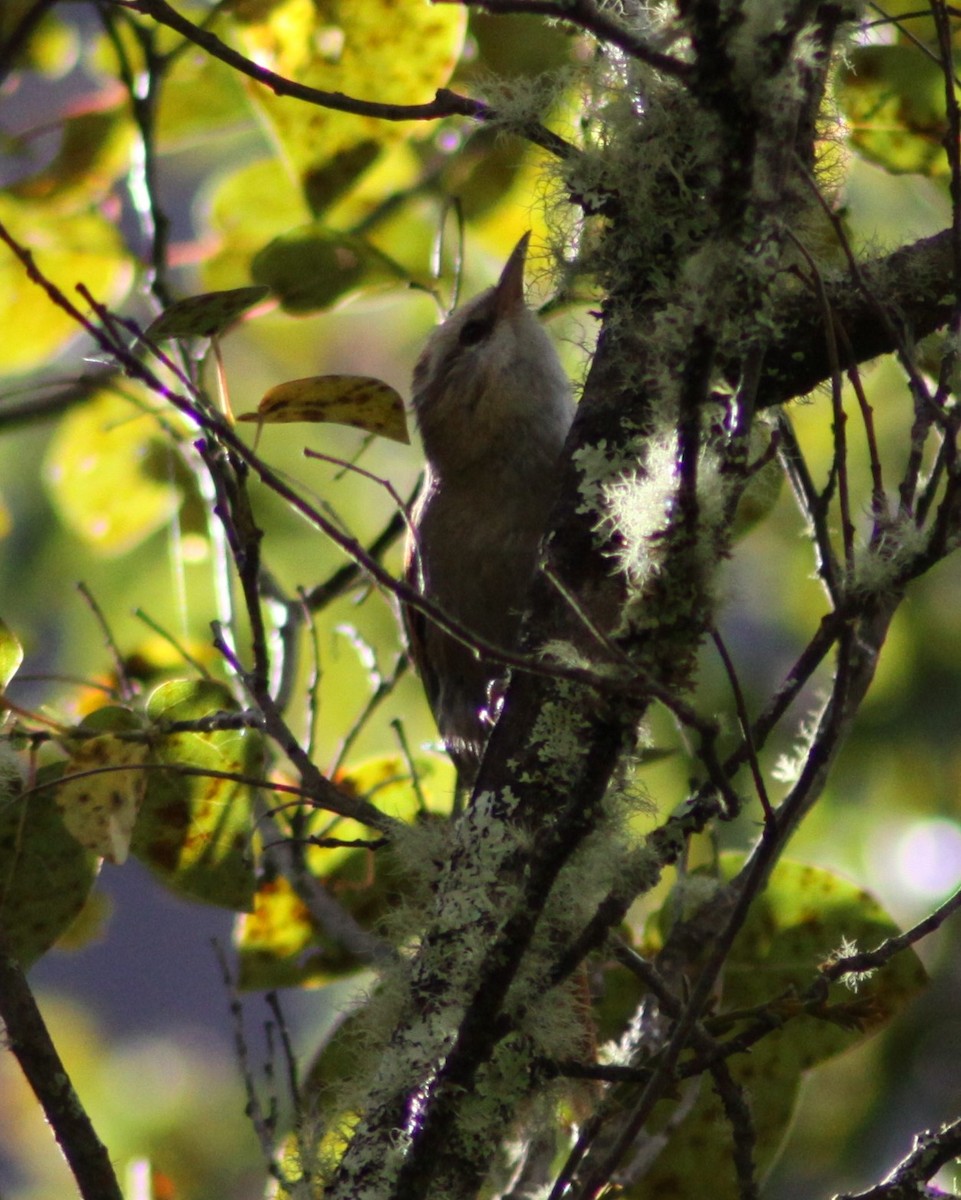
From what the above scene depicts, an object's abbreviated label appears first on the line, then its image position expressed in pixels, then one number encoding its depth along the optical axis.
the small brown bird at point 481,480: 6.11
